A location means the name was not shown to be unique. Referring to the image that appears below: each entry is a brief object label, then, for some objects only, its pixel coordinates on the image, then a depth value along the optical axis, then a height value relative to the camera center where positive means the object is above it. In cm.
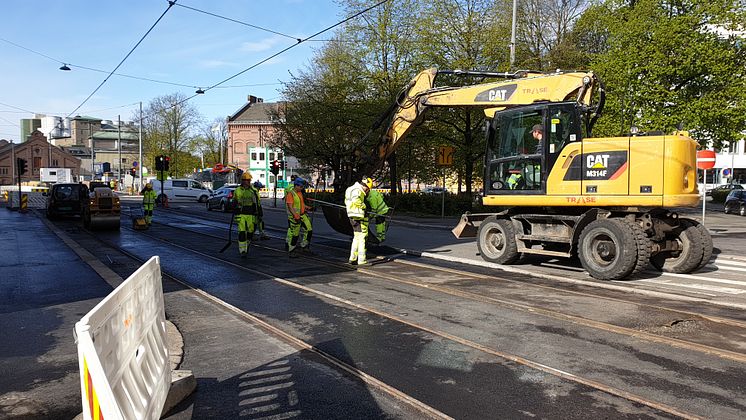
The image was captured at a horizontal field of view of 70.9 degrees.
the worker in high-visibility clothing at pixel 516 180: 1055 +22
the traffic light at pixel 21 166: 3028 +142
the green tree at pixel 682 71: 2348 +550
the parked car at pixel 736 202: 2830 -60
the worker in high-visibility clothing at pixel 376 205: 1288 -35
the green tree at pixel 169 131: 6481 +748
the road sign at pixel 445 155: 2230 +153
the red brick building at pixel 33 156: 8556 +578
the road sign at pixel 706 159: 1400 +88
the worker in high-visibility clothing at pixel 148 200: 2080 -39
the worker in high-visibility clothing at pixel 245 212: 1198 -50
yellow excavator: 891 +14
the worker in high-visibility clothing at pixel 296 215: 1216 -57
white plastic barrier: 238 -91
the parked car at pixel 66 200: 2378 -45
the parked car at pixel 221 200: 3231 -62
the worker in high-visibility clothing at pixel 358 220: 1089 -62
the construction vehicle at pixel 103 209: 1855 -68
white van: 4581 +2
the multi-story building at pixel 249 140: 7738 +755
